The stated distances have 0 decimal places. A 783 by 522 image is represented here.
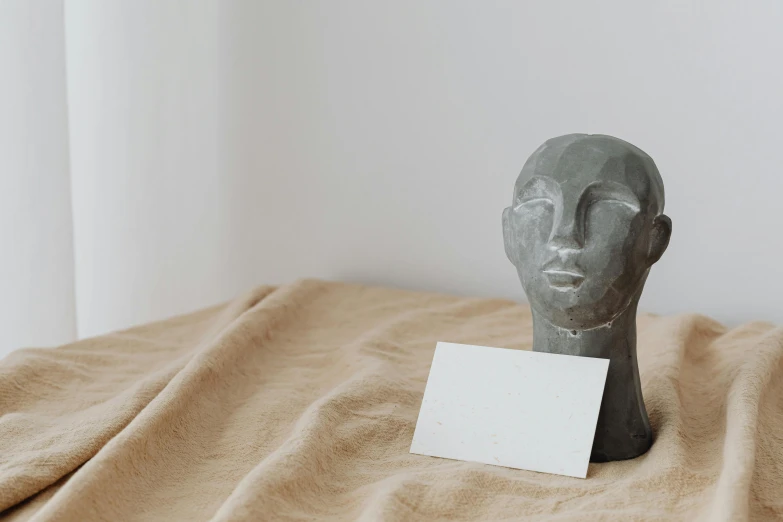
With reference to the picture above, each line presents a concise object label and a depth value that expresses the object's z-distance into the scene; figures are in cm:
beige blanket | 89
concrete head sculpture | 95
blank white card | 98
